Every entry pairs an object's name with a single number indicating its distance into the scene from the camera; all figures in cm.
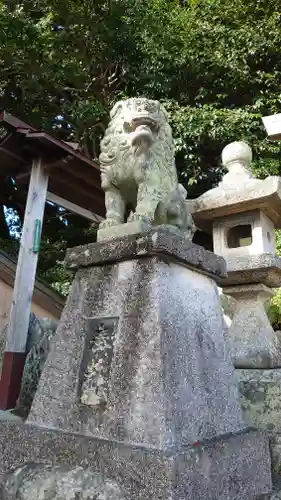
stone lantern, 315
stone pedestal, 162
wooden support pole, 456
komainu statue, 246
